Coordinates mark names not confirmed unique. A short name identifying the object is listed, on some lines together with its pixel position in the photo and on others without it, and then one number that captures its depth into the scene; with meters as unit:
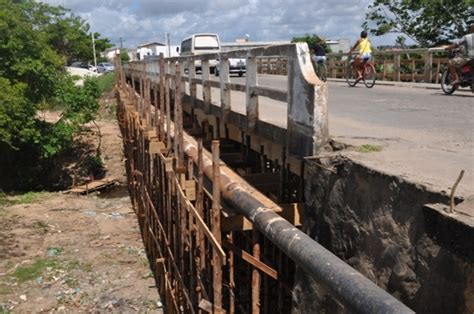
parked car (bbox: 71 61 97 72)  71.32
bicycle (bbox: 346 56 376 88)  16.36
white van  30.64
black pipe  2.08
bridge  2.76
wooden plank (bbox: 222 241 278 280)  4.33
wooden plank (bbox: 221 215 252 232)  4.64
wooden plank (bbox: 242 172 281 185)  5.62
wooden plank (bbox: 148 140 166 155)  8.95
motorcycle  11.88
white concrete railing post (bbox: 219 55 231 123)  7.40
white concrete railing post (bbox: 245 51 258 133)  6.01
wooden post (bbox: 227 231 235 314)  4.58
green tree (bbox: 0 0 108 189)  21.53
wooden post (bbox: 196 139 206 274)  4.90
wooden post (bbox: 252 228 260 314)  4.29
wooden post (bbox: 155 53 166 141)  8.71
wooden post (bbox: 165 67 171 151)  8.23
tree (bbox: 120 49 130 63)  86.88
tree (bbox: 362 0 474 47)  27.17
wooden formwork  4.41
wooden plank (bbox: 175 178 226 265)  4.14
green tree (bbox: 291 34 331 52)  18.74
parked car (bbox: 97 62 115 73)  76.31
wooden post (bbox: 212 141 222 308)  4.23
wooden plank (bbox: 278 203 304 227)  4.47
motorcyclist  11.61
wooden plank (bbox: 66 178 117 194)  23.52
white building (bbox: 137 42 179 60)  63.96
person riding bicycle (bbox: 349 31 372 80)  16.06
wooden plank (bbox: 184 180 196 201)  6.42
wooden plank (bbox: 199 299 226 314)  4.30
